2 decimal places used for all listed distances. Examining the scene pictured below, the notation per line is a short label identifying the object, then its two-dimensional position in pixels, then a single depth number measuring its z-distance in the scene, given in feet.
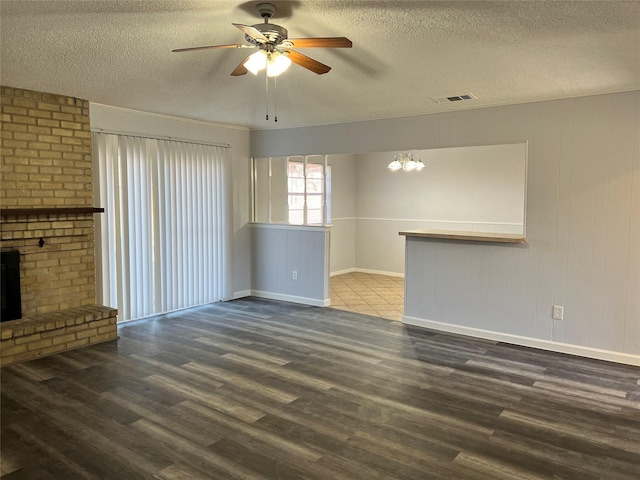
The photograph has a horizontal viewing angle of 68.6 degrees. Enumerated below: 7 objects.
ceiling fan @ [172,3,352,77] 7.88
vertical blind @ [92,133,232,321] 16.20
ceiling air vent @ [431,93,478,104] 13.79
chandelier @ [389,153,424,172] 24.08
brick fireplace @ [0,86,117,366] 13.23
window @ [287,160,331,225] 24.89
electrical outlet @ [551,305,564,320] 14.08
